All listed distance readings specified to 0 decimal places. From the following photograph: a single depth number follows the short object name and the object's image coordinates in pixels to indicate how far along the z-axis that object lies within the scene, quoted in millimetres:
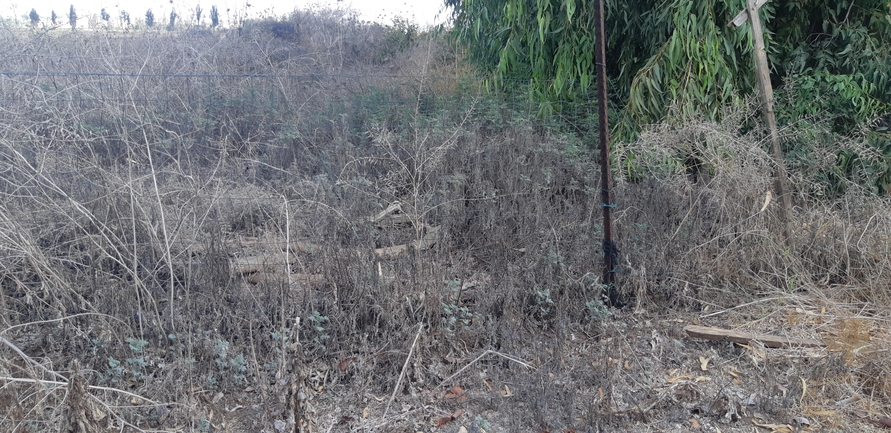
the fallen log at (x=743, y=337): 3725
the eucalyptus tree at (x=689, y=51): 5480
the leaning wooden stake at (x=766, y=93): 4734
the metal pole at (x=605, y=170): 3967
